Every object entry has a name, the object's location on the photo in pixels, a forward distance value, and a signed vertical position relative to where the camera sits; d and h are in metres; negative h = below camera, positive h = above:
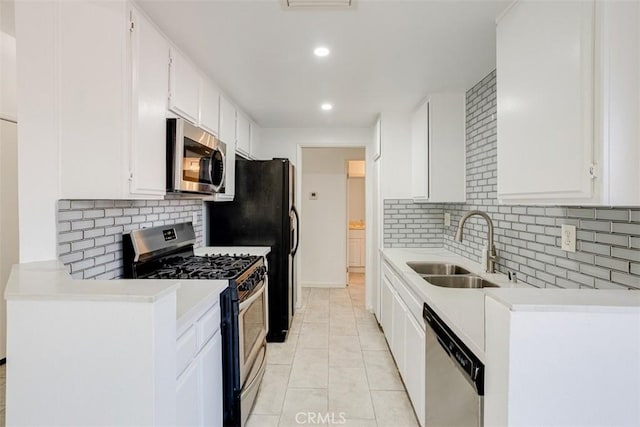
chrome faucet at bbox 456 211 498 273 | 2.12 -0.25
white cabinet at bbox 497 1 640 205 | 0.99 +0.37
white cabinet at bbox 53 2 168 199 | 1.37 +0.49
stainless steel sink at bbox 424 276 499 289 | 2.10 -0.45
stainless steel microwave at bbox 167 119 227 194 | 1.83 +0.31
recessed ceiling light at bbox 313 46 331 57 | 1.98 +0.97
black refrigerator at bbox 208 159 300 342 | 3.23 -0.04
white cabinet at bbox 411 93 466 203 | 2.78 +0.53
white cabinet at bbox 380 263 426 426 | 1.82 -0.82
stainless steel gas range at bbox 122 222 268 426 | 1.79 -0.46
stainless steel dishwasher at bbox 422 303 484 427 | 1.11 -0.66
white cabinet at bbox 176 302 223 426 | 1.27 -0.70
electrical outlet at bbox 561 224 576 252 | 1.48 -0.11
